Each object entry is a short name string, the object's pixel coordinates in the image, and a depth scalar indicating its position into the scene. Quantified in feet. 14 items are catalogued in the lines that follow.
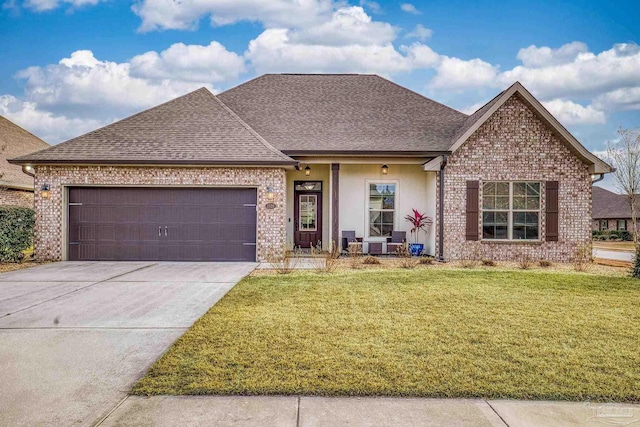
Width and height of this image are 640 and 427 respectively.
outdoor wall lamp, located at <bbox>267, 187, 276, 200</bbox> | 38.68
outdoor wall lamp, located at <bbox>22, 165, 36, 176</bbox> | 38.45
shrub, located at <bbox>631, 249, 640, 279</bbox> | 31.12
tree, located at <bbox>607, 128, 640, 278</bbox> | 38.47
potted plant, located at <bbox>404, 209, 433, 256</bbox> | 42.27
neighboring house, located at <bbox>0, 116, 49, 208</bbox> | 53.36
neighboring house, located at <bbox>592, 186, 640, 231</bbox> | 120.26
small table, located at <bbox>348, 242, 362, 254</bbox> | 40.81
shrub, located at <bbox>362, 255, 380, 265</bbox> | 37.73
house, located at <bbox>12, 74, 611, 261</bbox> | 38.70
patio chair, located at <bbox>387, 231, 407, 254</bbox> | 43.37
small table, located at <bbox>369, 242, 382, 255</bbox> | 43.60
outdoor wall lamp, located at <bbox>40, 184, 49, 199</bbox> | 38.50
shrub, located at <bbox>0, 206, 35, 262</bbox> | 36.40
